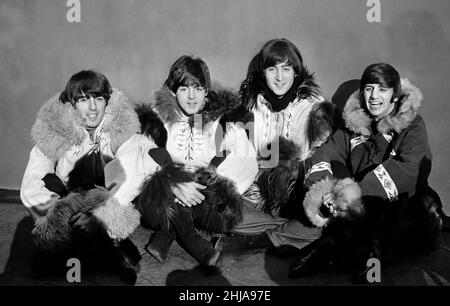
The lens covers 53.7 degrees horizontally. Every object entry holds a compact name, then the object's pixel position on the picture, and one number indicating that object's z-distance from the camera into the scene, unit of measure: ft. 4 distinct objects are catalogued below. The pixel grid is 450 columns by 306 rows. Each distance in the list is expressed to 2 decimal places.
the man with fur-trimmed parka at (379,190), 6.51
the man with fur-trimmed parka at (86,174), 6.55
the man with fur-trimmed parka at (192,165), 7.06
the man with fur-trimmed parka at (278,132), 7.68
